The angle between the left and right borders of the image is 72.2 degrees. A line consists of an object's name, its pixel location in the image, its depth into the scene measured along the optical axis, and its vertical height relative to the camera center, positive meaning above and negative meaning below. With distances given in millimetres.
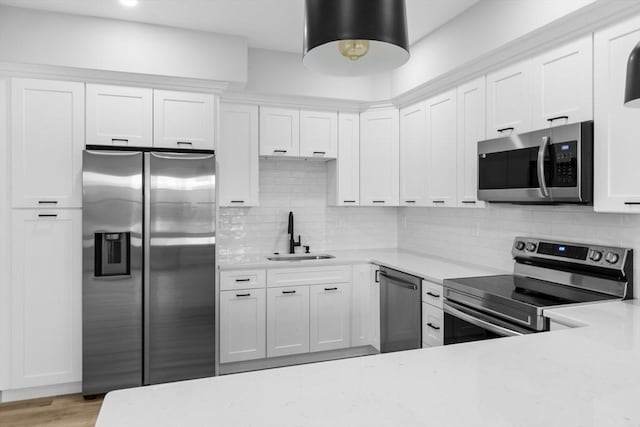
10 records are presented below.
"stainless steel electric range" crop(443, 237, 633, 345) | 2336 -445
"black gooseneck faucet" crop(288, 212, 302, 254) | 4281 -276
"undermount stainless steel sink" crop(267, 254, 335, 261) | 4125 -426
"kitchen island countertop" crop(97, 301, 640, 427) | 1025 -475
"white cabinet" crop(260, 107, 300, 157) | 3994 +748
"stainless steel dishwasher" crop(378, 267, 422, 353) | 3279 -776
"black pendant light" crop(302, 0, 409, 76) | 1181 +519
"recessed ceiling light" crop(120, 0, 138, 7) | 2992 +1439
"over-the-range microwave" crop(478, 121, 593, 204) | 2301 +281
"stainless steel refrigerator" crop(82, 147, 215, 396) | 3150 -395
